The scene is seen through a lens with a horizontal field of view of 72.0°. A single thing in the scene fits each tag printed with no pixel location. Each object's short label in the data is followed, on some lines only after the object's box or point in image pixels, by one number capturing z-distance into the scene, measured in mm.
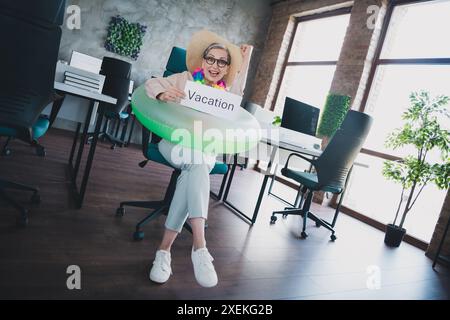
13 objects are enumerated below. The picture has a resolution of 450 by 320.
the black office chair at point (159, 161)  1974
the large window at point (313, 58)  5789
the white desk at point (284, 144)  2791
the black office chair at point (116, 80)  4473
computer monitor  3404
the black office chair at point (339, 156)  2850
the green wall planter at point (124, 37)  5742
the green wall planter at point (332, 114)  4852
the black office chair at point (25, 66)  1432
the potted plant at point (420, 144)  3191
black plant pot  3473
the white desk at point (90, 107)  1835
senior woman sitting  1497
